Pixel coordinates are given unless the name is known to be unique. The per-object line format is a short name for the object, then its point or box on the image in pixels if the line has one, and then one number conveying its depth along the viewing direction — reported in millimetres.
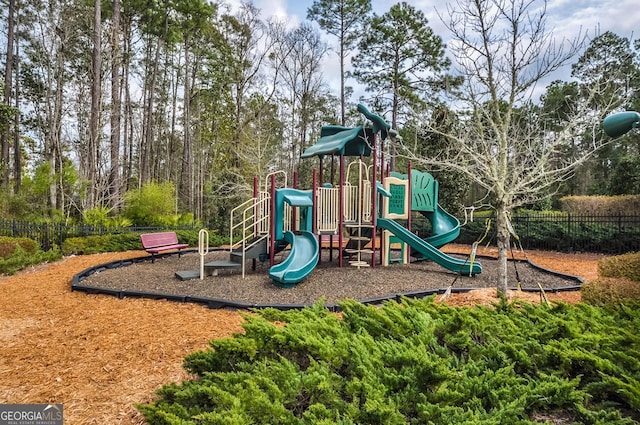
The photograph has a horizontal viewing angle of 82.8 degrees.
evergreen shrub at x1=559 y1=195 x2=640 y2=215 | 16922
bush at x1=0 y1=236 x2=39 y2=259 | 9492
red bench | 9627
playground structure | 7785
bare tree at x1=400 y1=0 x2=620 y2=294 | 5699
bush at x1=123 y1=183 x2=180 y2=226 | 15586
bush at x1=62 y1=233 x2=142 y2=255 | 11617
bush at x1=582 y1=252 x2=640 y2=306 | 3670
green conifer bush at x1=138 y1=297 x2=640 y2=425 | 1803
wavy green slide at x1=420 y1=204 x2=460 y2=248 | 10148
